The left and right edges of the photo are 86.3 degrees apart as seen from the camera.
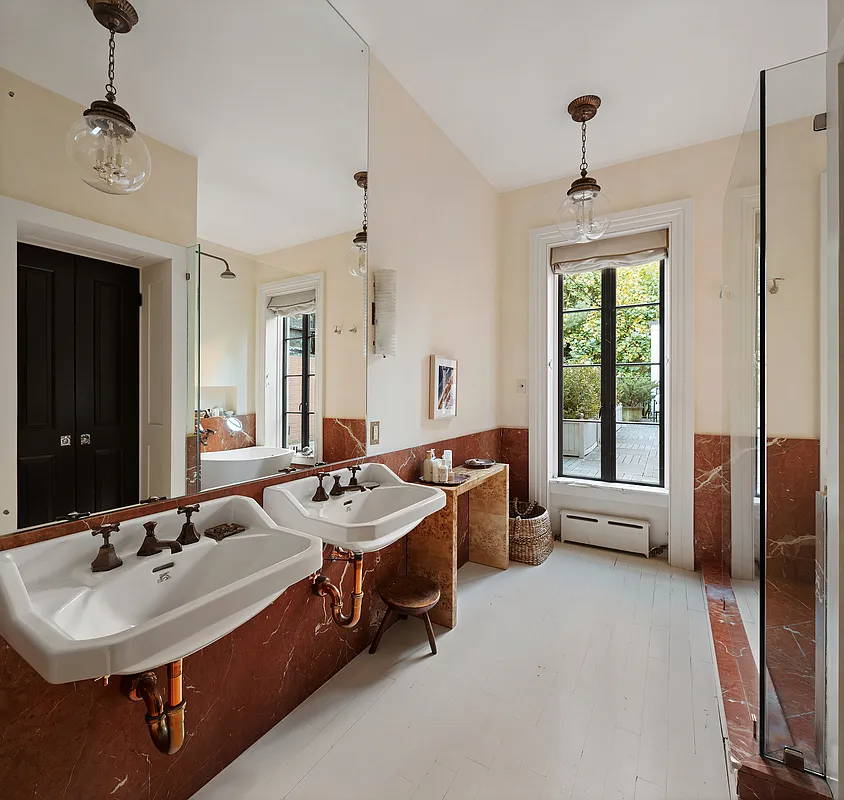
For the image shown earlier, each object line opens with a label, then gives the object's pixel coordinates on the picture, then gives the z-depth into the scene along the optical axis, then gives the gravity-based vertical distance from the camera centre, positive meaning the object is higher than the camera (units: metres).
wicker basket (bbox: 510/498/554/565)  3.02 -0.94
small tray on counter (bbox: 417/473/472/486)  2.41 -0.45
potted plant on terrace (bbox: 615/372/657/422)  3.31 +0.05
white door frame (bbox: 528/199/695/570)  2.94 +0.26
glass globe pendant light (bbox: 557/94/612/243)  2.50 +1.15
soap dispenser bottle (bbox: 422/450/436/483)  2.42 -0.38
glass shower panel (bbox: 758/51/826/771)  1.18 -0.01
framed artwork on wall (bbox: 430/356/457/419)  2.63 +0.07
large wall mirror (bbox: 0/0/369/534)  1.06 +0.43
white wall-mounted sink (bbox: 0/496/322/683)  0.78 -0.43
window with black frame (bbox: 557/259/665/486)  3.29 +0.19
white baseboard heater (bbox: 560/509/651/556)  3.14 -0.96
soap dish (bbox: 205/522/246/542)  1.35 -0.40
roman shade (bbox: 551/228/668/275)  3.10 +1.05
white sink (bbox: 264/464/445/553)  1.47 -0.42
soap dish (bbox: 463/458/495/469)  2.91 -0.42
